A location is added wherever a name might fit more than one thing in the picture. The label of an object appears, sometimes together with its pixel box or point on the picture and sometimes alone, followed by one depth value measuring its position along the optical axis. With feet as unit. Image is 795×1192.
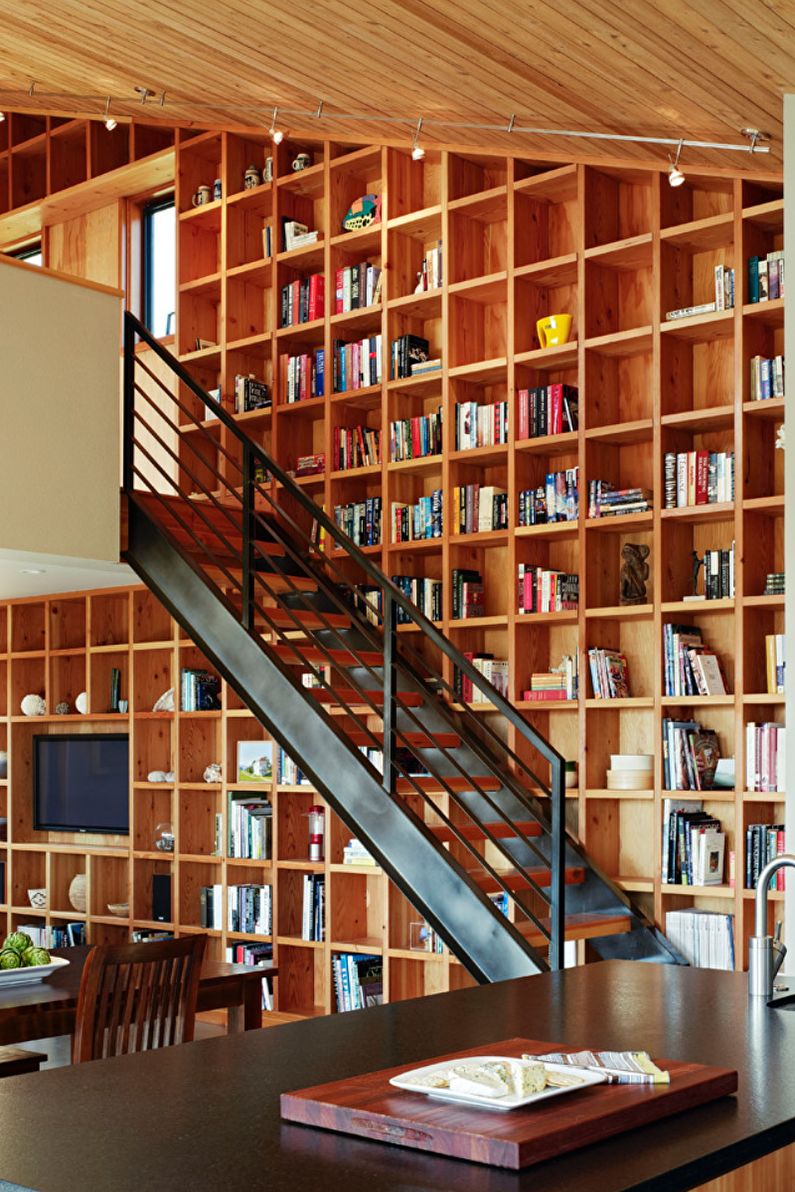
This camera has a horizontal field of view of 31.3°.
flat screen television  27.91
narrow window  28.53
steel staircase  16.51
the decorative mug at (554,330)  21.08
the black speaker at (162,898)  26.07
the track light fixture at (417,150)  20.48
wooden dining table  13.32
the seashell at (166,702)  26.23
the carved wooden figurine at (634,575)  20.04
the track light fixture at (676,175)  18.19
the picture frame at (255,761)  24.38
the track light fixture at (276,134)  22.40
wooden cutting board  5.23
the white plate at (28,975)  14.28
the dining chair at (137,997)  12.67
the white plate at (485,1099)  5.55
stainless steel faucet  9.02
